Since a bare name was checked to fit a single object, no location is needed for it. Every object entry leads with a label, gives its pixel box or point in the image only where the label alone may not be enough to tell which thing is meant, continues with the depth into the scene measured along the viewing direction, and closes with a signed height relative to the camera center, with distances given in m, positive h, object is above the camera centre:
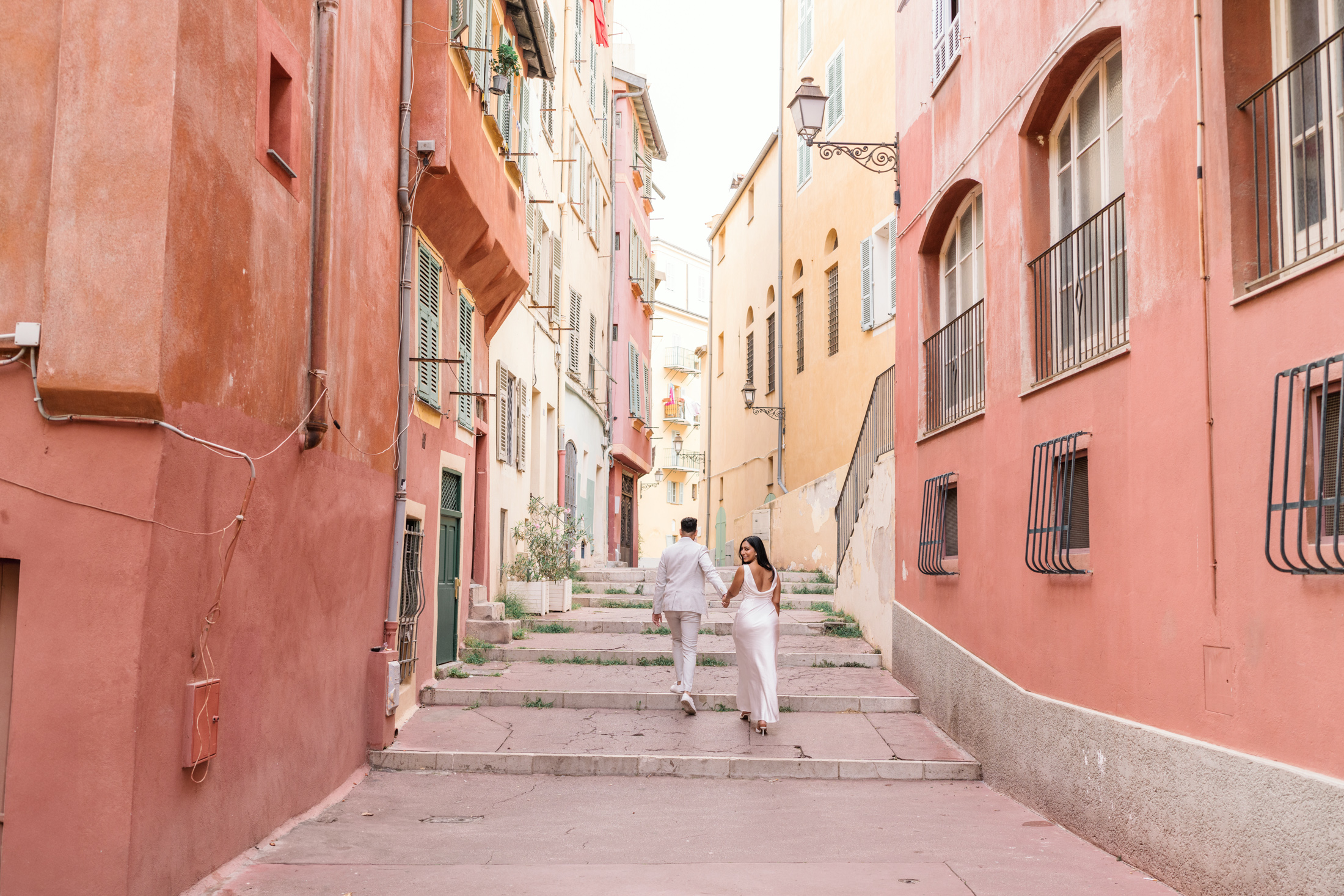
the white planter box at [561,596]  16.84 -0.52
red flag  22.56 +10.49
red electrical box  5.69 -0.83
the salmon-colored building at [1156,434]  5.17 +0.77
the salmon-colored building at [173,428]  5.31 +0.66
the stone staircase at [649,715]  9.52 -1.48
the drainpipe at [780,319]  26.77 +5.70
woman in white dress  10.52 -0.64
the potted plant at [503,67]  11.86 +5.22
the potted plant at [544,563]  16.34 -0.03
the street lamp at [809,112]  12.33 +4.79
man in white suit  11.26 -0.38
